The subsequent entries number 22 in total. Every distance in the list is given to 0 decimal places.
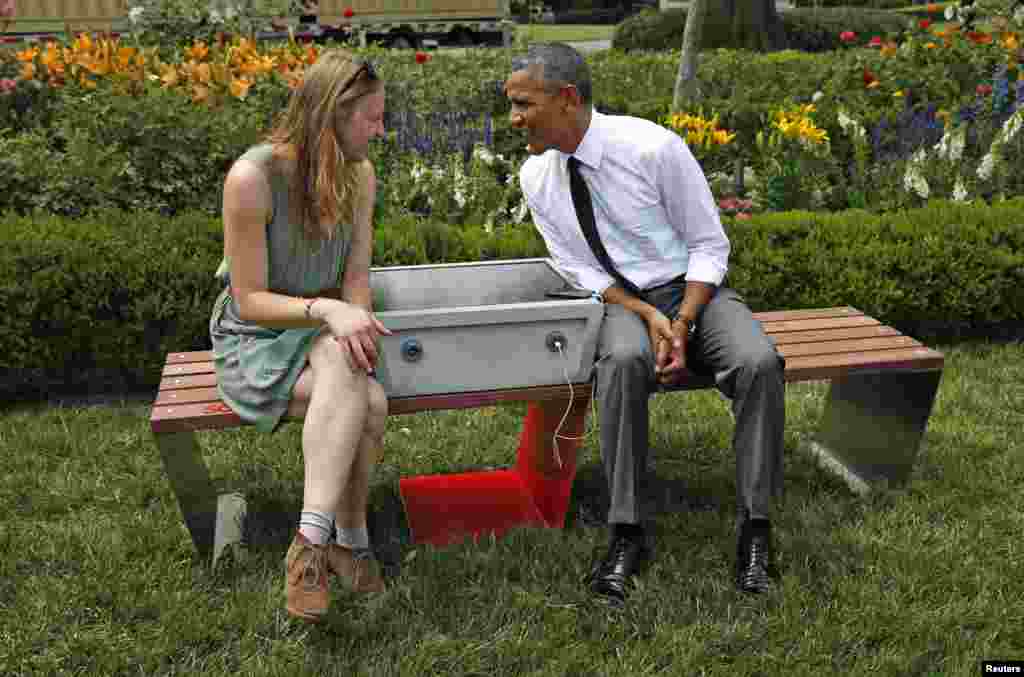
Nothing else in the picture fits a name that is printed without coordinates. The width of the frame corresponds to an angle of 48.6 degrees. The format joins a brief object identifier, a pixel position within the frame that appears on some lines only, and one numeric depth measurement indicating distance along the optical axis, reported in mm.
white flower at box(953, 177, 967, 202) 5238
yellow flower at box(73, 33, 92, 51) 5699
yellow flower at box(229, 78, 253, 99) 5266
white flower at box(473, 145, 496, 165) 5344
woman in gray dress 2623
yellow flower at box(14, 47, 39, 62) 5750
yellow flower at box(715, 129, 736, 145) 5312
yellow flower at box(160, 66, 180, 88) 5332
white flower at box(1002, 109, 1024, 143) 5324
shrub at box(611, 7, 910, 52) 17828
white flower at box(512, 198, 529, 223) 4990
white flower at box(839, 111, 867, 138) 5613
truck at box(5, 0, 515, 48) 17938
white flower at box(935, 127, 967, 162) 5379
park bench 2867
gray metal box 2797
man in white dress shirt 2852
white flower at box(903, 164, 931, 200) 5227
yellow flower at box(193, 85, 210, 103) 5250
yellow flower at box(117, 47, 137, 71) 5555
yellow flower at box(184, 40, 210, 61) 5770
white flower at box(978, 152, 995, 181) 5254
